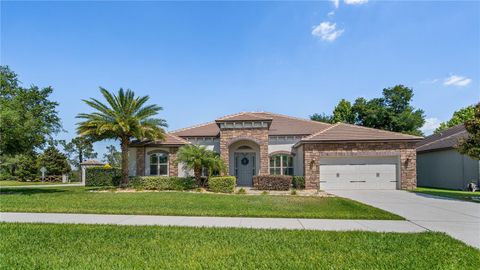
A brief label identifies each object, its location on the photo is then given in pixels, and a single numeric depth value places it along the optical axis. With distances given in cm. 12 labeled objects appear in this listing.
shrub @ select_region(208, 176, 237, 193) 1742
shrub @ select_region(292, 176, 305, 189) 1930
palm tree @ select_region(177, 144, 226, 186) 1834
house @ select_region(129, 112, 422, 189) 1888
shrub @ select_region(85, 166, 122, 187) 2558
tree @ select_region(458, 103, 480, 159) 1342
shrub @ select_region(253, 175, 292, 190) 1853
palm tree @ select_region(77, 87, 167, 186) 1934
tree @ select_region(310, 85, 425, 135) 3434
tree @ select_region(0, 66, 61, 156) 1580
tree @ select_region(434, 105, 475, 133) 4162
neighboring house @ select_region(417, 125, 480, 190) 1991
